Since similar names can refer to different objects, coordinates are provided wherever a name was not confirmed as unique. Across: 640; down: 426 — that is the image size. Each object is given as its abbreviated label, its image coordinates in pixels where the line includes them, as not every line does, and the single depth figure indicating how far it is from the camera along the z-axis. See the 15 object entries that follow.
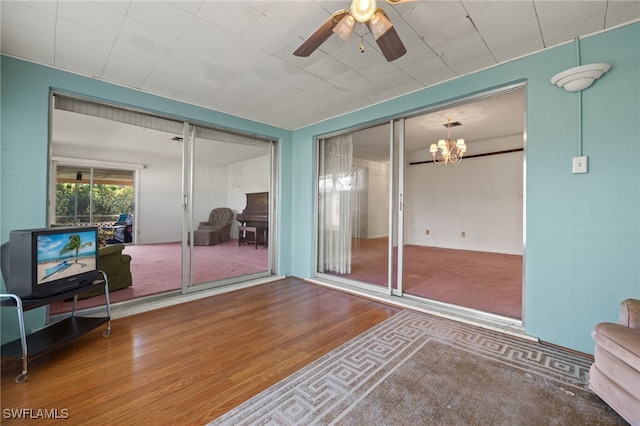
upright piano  4.43
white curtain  4.30
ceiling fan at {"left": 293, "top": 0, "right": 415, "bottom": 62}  1.56
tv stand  1.80
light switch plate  2.14
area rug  1.49
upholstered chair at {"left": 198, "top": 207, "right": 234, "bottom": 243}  3.97
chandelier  5.18
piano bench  4.48
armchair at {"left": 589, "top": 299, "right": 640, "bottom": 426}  1.37
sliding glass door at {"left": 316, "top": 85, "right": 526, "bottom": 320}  3.53
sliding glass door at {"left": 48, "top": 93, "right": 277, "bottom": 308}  3.17
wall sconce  2.00
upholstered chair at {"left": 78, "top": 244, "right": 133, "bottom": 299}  3.35
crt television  1.95
